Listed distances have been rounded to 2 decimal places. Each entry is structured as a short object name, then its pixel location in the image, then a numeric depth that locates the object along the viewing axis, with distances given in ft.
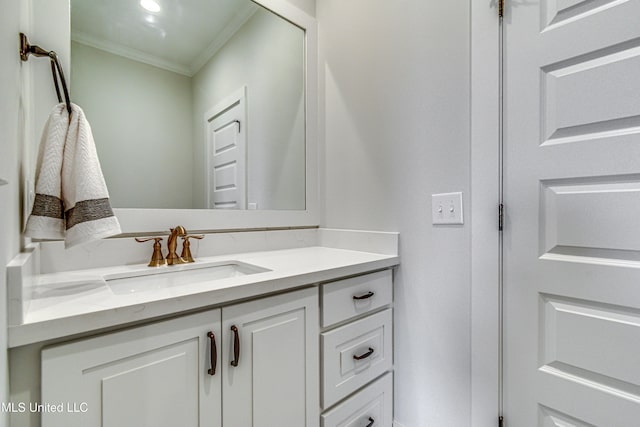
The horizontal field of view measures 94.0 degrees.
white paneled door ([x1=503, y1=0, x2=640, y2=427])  2.55
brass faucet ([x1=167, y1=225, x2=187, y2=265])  3.51
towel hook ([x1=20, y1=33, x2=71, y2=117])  2.35
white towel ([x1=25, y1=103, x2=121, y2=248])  2.23
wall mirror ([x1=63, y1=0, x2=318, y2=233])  3.42
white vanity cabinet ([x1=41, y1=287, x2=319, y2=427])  1.87
